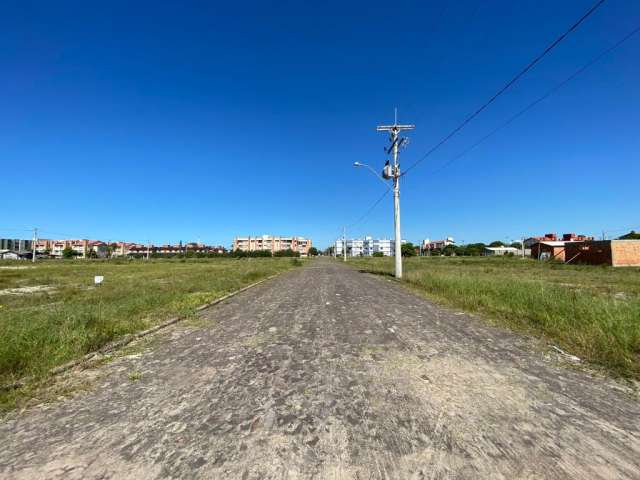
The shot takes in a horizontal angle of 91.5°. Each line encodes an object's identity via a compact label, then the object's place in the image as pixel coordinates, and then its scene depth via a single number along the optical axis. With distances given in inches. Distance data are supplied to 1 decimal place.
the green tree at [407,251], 4830.2
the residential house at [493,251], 5623.0
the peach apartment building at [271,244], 7268.7
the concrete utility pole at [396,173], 796.2
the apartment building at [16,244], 6244.6
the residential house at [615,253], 1398.9
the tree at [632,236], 3959.2
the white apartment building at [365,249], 7499.5
